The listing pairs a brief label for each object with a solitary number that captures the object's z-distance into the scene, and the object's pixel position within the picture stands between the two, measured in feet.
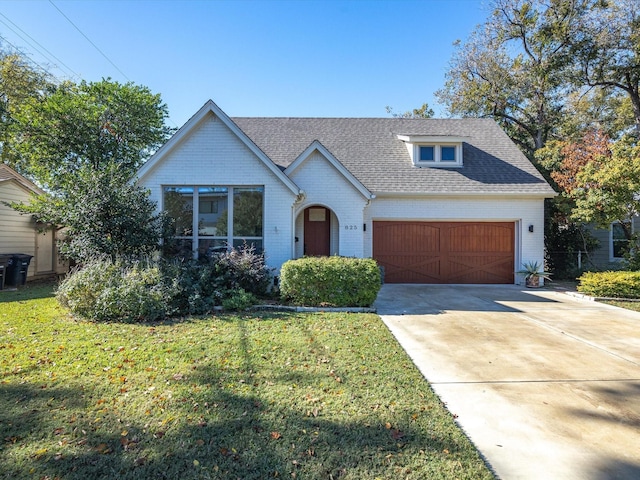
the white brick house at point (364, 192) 34.01
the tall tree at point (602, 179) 34.99
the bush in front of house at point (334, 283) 27.35
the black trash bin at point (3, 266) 38.24
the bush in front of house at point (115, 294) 23.13
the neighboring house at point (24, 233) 42.65
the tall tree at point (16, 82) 70.38
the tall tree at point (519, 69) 60.03
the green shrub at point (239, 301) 26.02
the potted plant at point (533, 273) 41.04
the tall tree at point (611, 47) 54.90
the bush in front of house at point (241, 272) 29.04
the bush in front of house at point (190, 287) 25.09
